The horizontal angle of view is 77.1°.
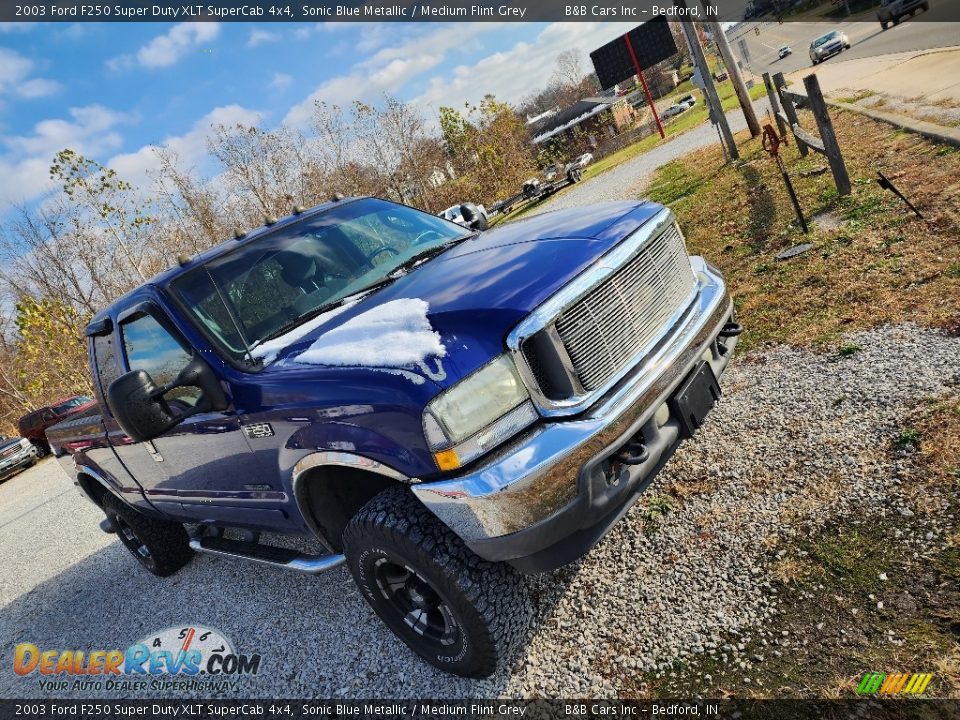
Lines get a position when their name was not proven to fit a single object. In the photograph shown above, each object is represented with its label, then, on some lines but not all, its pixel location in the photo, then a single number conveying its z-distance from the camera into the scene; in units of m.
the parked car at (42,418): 18.88
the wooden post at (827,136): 6.37
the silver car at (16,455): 18.06
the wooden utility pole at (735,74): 13.23
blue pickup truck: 2.24
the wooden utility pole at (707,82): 11.91
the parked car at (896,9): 29.28
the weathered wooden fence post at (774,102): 10.87
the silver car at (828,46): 32.22
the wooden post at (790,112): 9.22
